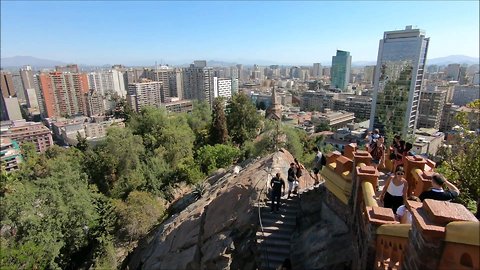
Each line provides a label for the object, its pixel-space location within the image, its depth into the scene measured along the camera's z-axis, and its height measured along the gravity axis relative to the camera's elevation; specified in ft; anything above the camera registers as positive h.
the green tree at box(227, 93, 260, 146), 85.71 -16.69
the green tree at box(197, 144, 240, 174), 65.57 -21.51
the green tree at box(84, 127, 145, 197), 68.74 -23.66
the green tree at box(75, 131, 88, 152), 102.73 -28.39
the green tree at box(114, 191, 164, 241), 46.80 -25.56
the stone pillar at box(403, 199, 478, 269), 8.76 -5.09
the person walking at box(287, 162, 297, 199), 26.30 -10.41
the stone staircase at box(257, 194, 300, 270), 22.06 -13.99
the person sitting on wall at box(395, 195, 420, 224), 12.68 -6.95
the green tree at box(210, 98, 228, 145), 80.48 -17.20
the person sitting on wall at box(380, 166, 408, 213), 14.97 -6.82
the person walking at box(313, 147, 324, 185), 26.71 -9.40
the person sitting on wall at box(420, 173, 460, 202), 12.69 -5.79
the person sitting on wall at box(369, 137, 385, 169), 26.15 -8.53
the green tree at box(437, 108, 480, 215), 24.59 -9.29
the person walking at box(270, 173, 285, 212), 24.63 -10.69
